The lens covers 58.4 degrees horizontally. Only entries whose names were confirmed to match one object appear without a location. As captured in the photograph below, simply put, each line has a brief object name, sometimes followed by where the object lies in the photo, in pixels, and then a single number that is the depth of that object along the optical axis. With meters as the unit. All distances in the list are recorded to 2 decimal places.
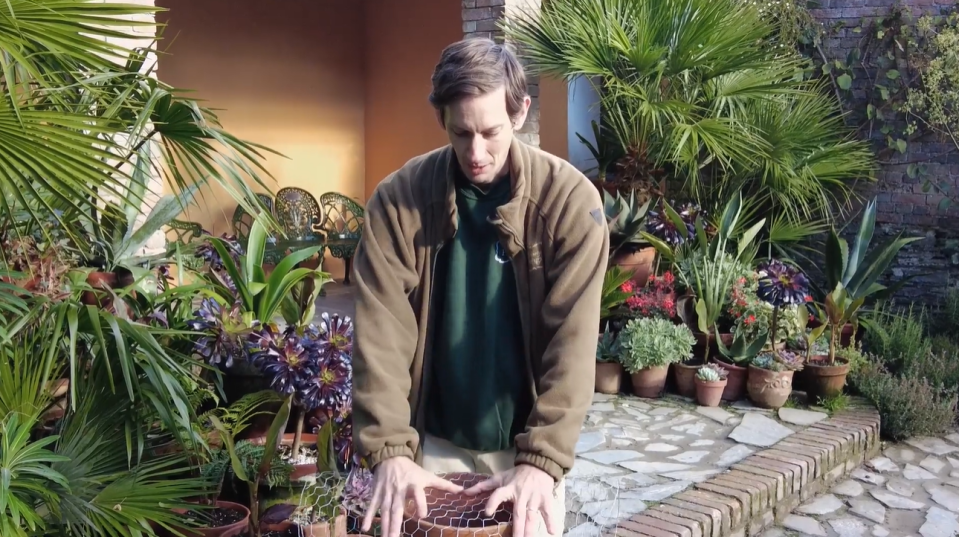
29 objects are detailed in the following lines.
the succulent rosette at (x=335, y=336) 2.86
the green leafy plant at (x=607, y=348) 5.30
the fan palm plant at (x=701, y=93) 6.03
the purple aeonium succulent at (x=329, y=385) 2.77
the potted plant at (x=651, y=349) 5.09
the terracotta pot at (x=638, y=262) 5.76
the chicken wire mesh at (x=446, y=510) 1.51
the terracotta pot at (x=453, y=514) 1.50
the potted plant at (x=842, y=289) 5.11
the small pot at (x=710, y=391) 5.00
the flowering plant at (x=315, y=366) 2.79
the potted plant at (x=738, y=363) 5.16
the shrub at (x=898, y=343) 5.63
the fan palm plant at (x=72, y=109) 2.03
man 1.54
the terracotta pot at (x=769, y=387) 4.98
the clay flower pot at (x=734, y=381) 5.18
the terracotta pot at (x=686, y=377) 5.22
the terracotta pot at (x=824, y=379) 5.09
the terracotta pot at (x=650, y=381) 5.15
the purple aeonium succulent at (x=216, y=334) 2.98
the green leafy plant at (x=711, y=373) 5.02
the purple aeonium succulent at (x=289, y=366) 2.80
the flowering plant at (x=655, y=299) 5.48
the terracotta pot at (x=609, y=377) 5.27
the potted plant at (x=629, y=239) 5.64
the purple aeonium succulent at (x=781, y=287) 4.87
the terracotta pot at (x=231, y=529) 2.52
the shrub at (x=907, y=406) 4.95
